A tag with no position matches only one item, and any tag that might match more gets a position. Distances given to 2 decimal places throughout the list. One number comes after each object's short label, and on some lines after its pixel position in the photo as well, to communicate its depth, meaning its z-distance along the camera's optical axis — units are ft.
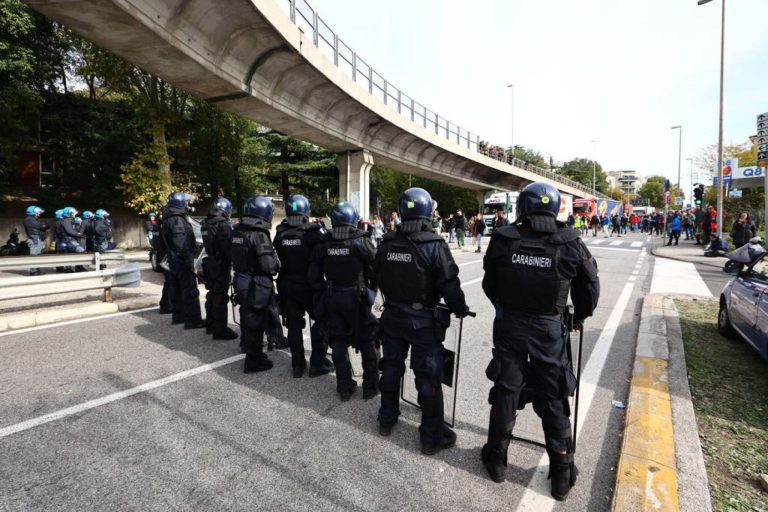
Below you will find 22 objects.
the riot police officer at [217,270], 18.43
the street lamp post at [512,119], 151.06
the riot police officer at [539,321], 8.25
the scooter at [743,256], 16.02
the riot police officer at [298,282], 14.14
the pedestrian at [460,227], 63.10
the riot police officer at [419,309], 9.69
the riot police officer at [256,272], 14.43
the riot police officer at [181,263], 20.10
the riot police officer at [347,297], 12.42
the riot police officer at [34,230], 36.37
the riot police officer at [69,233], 37.24
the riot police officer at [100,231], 41.63
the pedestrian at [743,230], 46.34
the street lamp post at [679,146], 138.31
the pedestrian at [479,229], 60.70
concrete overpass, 28.45
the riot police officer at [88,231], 42.06
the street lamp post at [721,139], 54.39
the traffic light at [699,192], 59.98
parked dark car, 13.57
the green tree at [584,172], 311.06
